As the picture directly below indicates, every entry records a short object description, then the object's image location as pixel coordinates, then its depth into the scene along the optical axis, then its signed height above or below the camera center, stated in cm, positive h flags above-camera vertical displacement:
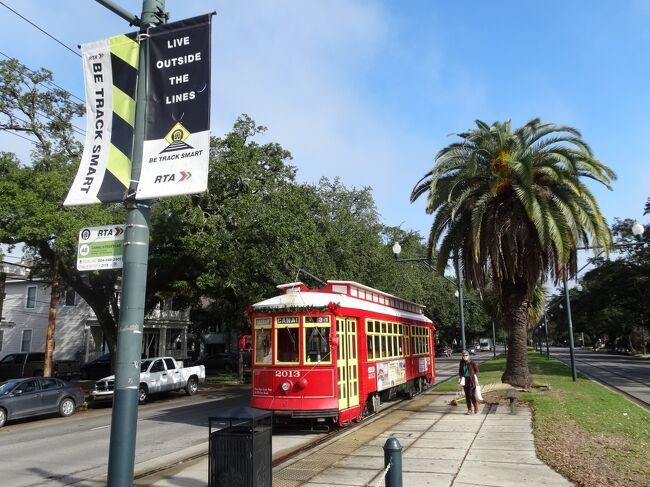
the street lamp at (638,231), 1836 +372
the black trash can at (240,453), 610 -114
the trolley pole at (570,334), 2341 +45
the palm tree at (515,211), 1761 +441
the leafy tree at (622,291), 5688 +575
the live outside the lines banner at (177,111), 519 +232
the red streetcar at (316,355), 1228 -13
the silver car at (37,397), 1641 -137
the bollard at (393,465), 570 -122
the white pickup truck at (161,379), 2089 -114
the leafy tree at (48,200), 1952 +566
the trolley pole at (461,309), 2808 +196
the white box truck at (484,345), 9444 +8
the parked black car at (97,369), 3253 -94
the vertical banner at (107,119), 544 +236
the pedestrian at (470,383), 1447 -98
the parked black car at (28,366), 3053 -67
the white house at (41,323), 4069 +227
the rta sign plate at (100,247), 526 +101
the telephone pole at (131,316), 472 +32
